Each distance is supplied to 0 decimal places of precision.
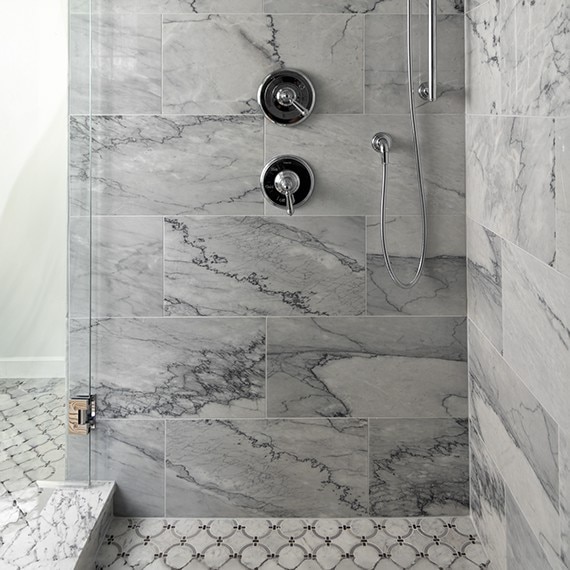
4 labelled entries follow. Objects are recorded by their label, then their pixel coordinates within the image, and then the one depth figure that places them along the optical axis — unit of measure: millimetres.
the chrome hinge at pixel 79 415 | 2088
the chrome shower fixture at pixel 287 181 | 2049
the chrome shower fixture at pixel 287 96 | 2027
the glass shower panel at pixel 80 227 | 1955
